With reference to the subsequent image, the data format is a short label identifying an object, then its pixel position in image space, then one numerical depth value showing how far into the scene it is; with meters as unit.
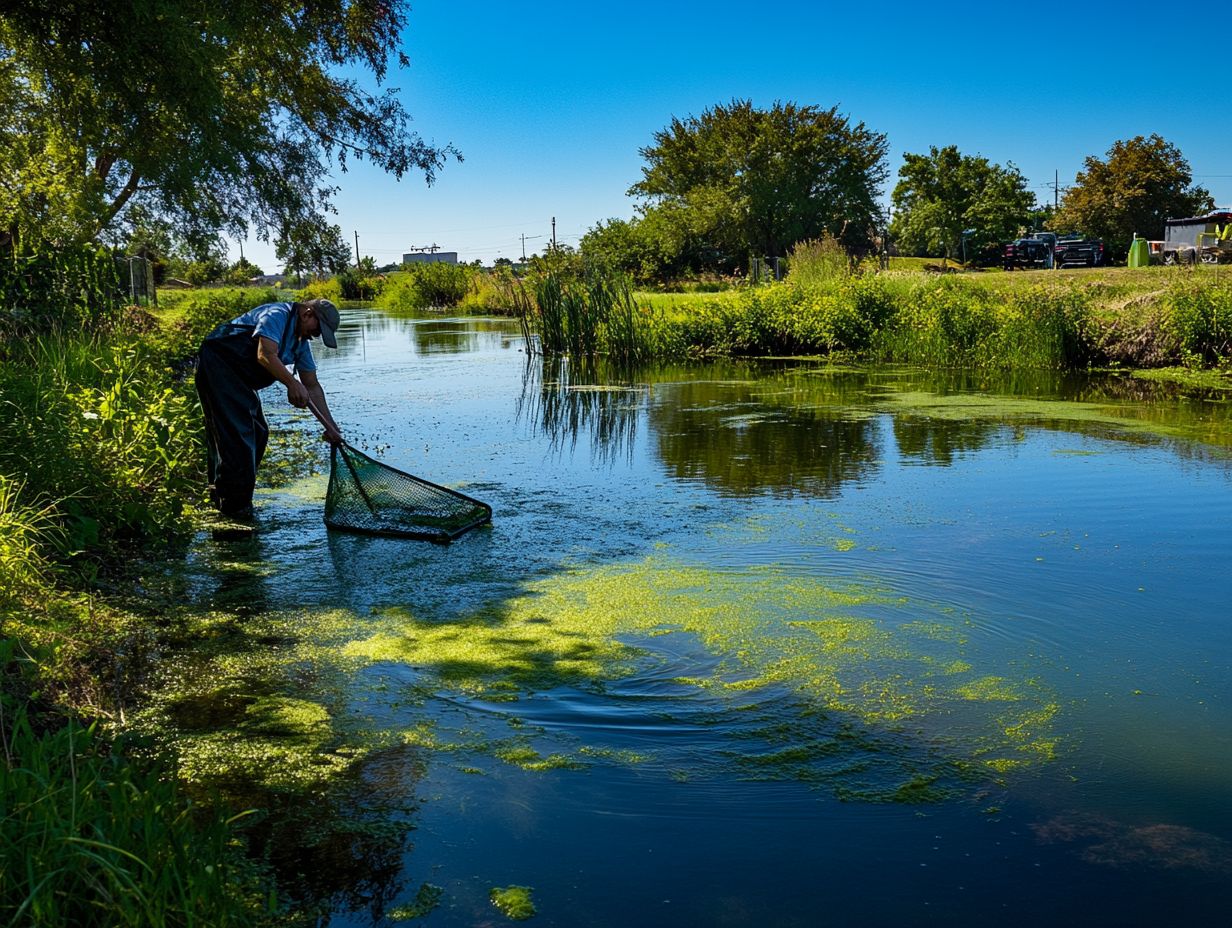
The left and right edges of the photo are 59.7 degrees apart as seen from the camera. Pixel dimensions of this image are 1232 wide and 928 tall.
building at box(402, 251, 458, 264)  110.75
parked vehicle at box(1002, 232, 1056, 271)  37.34
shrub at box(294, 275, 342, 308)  64.38
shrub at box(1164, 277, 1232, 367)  14.08
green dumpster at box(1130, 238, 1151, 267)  29.31
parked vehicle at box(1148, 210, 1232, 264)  28.65
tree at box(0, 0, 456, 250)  8.92
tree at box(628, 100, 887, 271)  51.94
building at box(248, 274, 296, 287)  94.35
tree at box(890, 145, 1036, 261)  48.38
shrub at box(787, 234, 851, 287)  20.88
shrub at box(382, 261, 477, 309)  51.16
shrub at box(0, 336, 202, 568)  5.90
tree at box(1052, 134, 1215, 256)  49.06
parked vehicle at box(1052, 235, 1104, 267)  34.25
